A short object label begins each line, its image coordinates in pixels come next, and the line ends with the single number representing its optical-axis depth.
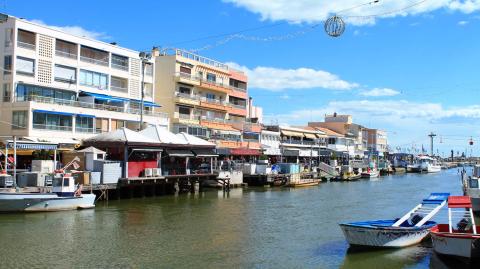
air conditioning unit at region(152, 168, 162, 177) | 49.47
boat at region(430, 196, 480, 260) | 19.72
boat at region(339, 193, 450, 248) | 22.42
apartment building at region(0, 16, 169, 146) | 51.38
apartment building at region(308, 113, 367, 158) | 131.00
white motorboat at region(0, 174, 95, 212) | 33.75
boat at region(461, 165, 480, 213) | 34.78
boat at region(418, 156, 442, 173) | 138.82
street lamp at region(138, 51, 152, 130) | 57.57
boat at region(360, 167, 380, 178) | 97.06
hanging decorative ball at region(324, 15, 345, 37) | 21.32
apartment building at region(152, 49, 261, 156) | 73.75
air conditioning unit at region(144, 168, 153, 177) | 48.69
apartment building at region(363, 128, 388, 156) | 150.12
